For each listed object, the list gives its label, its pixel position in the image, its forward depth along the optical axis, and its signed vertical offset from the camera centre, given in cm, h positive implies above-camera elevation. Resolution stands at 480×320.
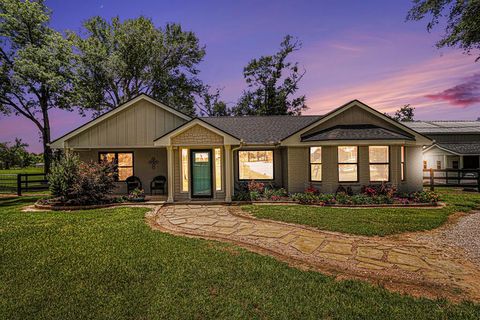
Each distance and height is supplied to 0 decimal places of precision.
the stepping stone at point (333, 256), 468 -203
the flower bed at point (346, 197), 1018 -178
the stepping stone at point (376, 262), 440 -205
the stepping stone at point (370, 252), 485 -205
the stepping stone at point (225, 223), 721 -201
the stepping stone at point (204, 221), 745 -199
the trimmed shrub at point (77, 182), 1016 -88
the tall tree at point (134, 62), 2436 +1124
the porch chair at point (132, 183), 1305 -119
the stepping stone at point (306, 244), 522 -202
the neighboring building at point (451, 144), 2109 +111
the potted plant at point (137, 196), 1101 -163
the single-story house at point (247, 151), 1110 +47
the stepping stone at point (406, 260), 440 -206
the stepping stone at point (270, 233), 618 -201
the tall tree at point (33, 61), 1936 +880
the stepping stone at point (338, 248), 509 -203
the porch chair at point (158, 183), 1309 -123
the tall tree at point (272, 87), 3026 +959
